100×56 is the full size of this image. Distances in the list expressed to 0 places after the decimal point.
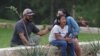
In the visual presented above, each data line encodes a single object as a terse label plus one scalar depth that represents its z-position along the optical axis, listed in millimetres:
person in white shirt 10515
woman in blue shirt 10727
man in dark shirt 10545
